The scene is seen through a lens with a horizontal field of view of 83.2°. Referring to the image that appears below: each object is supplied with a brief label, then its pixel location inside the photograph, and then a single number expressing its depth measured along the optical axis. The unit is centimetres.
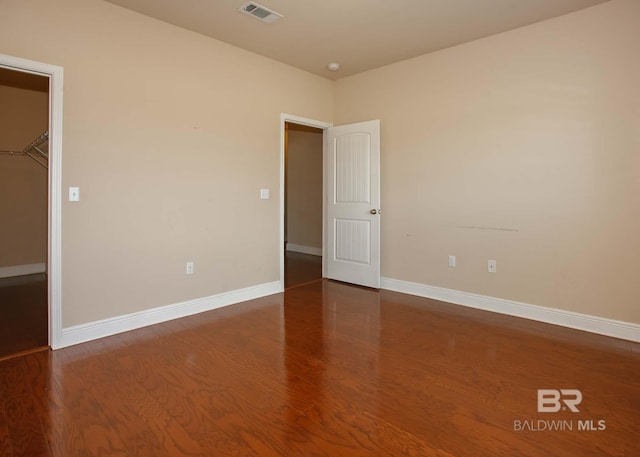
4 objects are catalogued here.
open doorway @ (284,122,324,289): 686
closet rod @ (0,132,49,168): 445
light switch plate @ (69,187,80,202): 276
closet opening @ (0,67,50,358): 489
